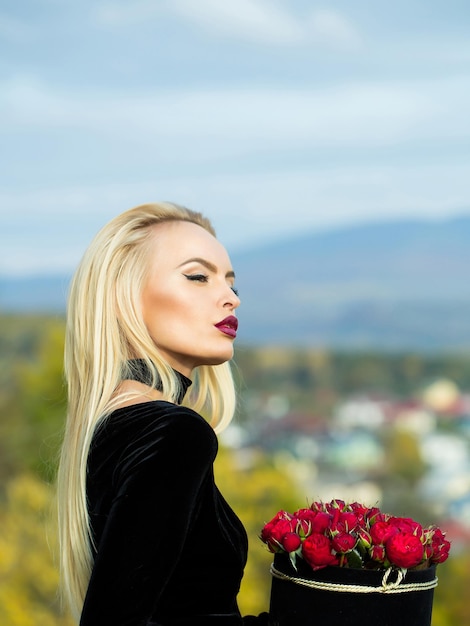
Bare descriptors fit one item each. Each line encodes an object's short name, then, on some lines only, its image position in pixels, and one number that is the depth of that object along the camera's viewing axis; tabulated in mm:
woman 2635
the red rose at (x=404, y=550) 2695
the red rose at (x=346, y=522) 2738
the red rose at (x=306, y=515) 2780
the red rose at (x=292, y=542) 2729
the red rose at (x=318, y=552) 2695
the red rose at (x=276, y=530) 2750
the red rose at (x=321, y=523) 2745
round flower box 2692
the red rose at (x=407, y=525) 2729
